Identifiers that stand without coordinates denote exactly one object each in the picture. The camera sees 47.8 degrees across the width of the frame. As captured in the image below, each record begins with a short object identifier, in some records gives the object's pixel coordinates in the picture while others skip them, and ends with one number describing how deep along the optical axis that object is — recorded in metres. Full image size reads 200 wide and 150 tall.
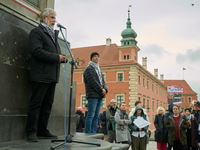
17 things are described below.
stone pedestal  3.13
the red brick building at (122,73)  33.03
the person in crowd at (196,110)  7.53
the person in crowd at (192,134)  7.00
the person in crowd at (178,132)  6.40
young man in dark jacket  4.93
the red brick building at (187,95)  72.00
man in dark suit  3.25
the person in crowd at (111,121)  7.50
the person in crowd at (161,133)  7.64
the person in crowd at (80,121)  9.23
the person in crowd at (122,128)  6.50
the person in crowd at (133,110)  6.95
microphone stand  3.02
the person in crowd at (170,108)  8.30
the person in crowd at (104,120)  8.98
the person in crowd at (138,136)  6.54
